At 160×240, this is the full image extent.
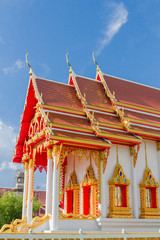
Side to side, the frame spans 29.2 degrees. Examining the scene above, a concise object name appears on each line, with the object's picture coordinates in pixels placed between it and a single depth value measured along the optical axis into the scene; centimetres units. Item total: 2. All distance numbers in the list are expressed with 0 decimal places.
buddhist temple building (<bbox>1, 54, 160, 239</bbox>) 1126
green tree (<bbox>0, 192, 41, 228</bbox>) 2973
